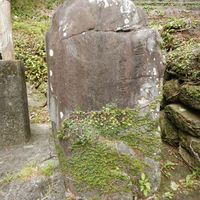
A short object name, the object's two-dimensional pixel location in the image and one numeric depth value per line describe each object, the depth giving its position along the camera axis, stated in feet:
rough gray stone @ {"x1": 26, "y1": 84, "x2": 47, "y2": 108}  17.98
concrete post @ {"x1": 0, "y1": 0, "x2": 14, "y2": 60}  9.16
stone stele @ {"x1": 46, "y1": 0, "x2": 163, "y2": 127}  7.23
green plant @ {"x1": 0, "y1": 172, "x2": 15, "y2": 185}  7.63
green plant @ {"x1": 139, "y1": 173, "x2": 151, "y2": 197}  7.72
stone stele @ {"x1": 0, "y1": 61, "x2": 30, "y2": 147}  8.79
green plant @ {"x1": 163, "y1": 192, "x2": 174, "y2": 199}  8.07
